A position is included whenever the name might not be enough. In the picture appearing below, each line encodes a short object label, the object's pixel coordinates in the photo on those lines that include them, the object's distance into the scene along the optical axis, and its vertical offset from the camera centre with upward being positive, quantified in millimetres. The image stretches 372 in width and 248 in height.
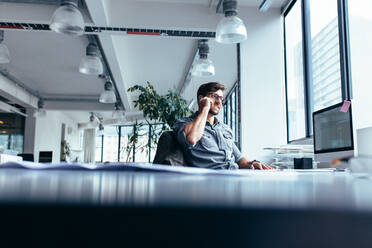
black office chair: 2291 +53
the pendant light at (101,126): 11219 +1028
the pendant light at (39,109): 7938 +1112
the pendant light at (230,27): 2816 +1065
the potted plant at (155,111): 4211 +572
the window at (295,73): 3871 +983
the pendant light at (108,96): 5383 +951
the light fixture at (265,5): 2996 +1345
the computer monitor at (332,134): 1945 +159
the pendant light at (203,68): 3756 +975
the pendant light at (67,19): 2586 +1024
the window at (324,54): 3143 +1019
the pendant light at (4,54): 3584 +1055
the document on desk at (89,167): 521 -13
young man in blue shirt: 2226 +139
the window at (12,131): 7859 +594
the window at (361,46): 2660 +904
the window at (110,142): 13891 +684
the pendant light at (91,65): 3777 +1011
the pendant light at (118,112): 8097 +1133
